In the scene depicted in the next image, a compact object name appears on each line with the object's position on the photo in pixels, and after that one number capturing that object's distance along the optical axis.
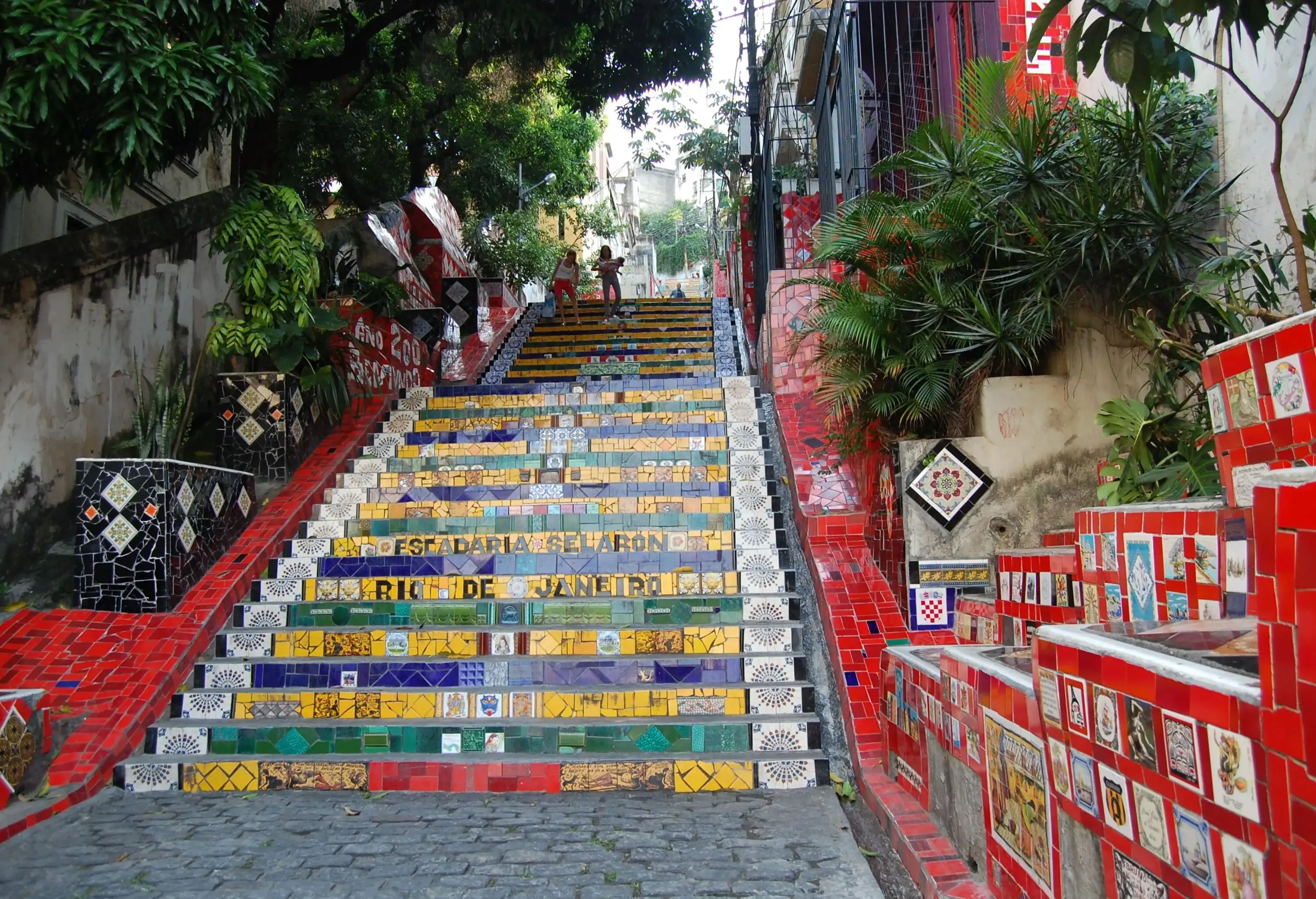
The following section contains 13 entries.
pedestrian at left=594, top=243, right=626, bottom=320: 13.65
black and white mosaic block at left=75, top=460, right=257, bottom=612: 5.38
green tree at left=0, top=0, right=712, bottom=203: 4.75
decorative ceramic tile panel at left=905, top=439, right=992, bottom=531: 5.36
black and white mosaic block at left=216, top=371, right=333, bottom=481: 6.88
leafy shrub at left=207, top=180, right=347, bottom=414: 6.53
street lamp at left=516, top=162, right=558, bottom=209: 16.67
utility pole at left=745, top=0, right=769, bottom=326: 11.38
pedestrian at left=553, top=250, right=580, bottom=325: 13.88
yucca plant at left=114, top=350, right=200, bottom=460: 5.88
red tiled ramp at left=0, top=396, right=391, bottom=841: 4.33
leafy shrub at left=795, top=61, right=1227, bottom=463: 4.74
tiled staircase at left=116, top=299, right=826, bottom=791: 4.40
